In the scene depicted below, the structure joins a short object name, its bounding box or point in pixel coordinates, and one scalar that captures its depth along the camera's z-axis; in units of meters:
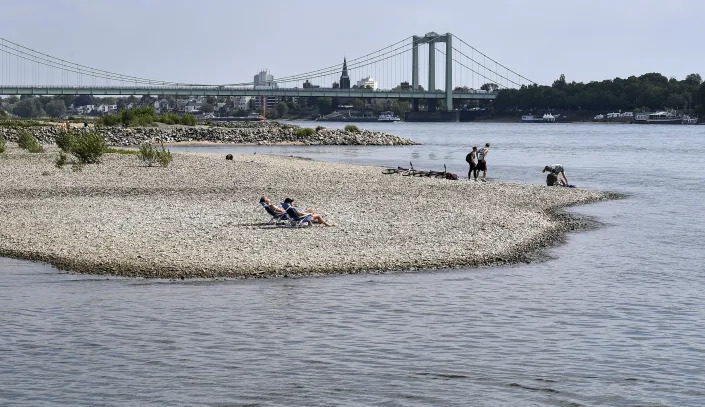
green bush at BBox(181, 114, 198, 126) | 106.29
